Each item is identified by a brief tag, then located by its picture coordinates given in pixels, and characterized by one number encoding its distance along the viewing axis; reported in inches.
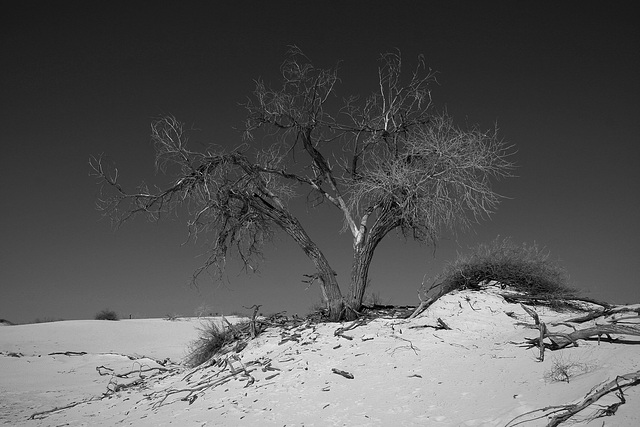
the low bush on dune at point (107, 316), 1208.8
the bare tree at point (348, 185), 396.5
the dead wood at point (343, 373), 263.6
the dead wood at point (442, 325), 313.3
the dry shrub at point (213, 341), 403.5
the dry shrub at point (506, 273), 386.6
